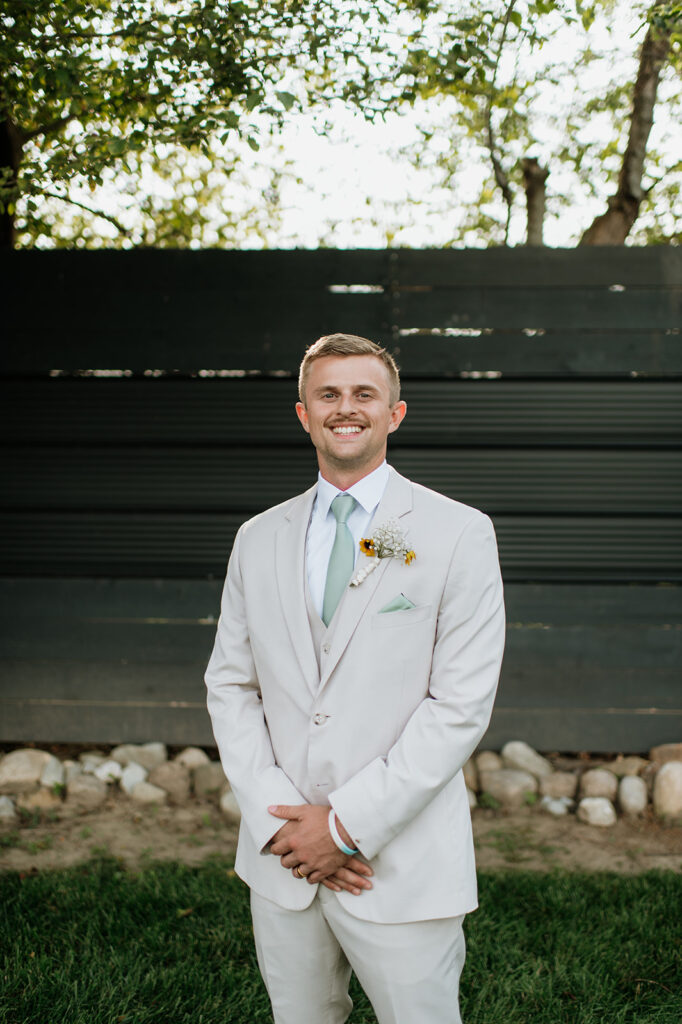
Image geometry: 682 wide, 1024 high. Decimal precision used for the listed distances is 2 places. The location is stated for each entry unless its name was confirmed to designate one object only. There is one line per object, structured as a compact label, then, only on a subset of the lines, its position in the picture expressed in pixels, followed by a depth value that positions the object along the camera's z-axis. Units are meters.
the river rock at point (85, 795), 4.46
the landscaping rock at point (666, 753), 4.66
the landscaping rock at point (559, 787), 4.52
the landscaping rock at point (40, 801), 4.42
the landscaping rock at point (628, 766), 4.65
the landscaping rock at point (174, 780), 4.56
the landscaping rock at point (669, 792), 4.29
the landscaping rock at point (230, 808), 4.30
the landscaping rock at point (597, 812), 4.28
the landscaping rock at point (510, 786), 4.45
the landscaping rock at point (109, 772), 4.69
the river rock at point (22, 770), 4.56
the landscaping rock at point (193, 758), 4.81
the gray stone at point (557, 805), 4.38
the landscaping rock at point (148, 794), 4.53
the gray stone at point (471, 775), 4.63
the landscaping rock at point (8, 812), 4.31
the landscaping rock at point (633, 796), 4.36
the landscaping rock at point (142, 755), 4.86
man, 1.98
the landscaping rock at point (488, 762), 4.70
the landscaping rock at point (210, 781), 4.59
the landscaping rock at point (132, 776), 4.61
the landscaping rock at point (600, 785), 4.47
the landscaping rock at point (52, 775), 4.56
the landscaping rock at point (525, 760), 4.68
